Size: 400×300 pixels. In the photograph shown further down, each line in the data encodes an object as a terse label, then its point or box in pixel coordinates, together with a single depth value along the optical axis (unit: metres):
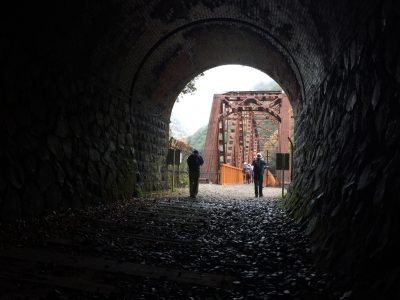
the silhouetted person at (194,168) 11.23
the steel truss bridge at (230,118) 21.12
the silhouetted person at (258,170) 12.93
